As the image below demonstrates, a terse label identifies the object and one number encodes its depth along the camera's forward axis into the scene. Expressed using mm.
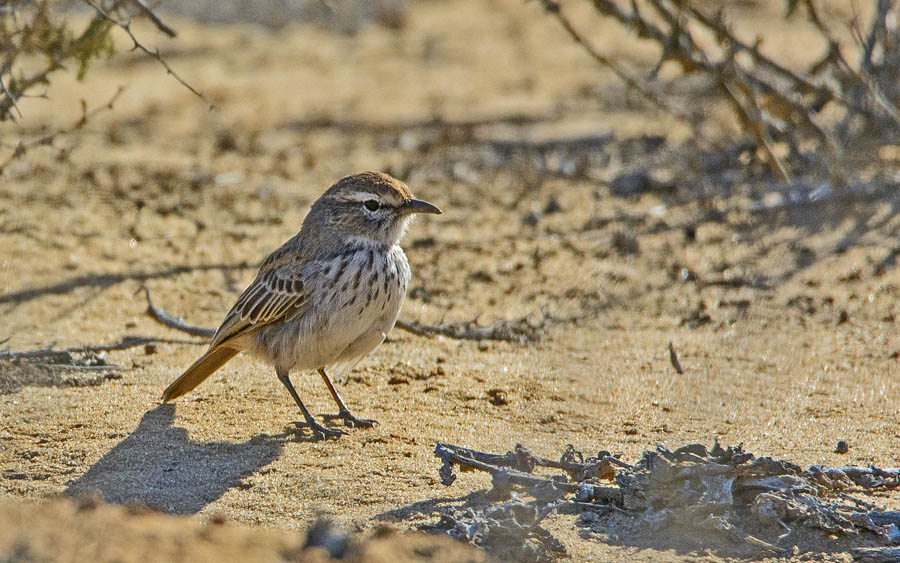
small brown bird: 11531
